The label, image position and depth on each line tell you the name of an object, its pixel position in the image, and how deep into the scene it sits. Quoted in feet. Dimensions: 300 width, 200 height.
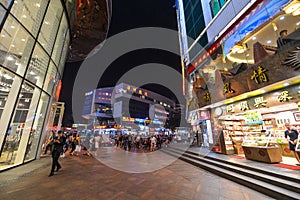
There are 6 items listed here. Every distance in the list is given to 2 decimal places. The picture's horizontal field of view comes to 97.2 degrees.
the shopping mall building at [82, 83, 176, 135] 179.42
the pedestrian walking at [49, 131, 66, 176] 16.86
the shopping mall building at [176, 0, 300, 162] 18.58
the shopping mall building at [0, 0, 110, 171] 16.33
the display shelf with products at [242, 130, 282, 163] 17.95
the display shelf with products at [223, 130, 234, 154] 26.25
